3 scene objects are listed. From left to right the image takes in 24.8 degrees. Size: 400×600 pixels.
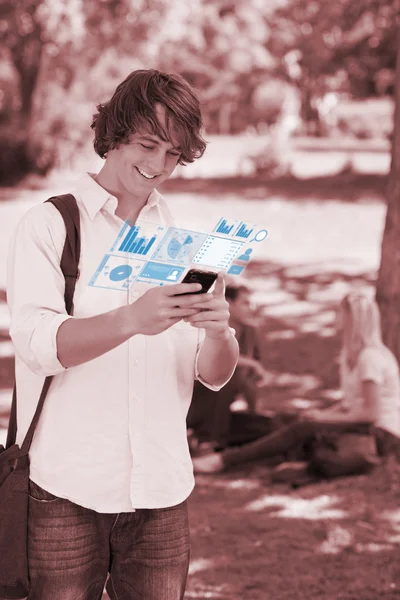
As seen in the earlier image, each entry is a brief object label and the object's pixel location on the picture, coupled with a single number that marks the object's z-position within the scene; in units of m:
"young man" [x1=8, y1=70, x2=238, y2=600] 2.01
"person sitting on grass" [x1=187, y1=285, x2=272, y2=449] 5.61
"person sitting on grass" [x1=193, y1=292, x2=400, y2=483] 5.11
